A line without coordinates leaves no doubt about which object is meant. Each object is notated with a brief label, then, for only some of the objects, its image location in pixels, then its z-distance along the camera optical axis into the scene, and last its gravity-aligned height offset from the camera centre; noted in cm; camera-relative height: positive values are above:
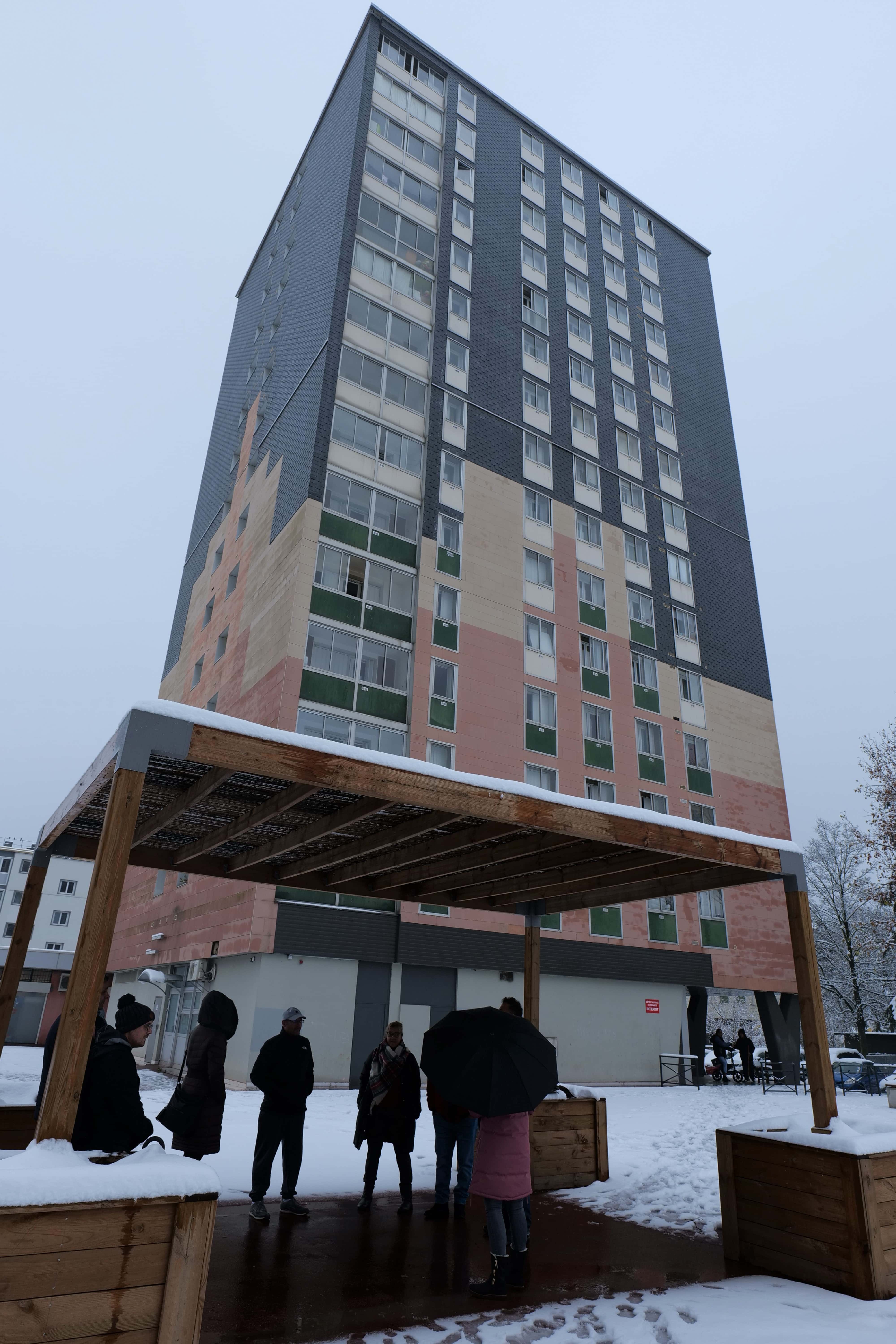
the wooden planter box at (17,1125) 700 -94
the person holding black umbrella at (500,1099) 541 -42
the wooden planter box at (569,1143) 873 -112
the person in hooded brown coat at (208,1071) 632 -40
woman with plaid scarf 733 -66
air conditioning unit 2228 +108
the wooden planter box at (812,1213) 564 -115
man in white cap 703 -65
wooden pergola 479 +157
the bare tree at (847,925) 4262 +585
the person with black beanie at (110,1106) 448 -48
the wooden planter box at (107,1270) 353 -107
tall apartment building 2261 +1497
